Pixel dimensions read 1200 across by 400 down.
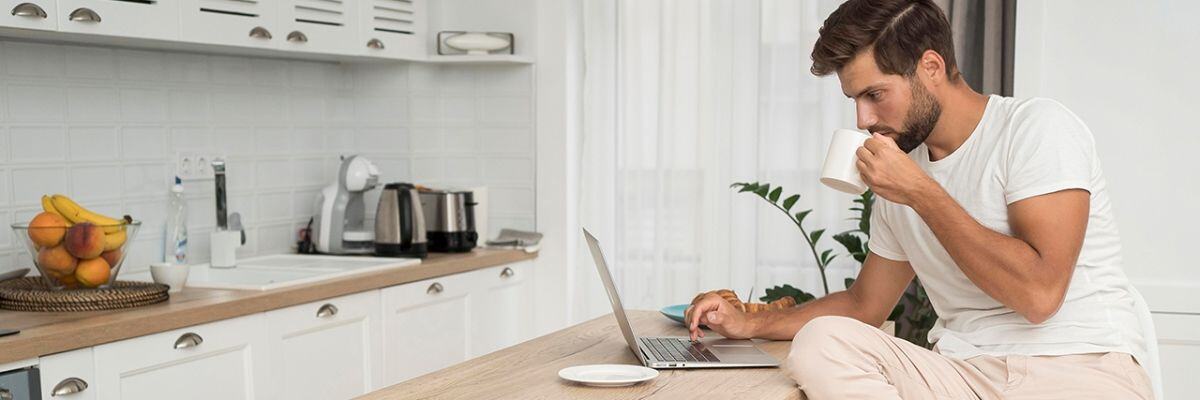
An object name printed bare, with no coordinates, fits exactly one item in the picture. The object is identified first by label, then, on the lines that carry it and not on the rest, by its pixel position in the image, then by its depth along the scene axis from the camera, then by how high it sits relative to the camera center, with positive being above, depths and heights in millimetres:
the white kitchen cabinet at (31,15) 2793 +273
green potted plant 3688 -531
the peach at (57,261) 2834 -326
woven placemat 2807 -416
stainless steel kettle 3965 -342
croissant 2368 -365
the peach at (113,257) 2939 -327
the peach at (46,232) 2818 -253
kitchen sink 3352 -448
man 1821 -180
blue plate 2494 -398
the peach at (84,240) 2838 -276
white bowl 3125 -396
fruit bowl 2826 -299
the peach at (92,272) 2891 -360
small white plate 1849 -399
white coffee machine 4039 -301
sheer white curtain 4145 -57
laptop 2023 -409
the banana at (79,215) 2914 -221
